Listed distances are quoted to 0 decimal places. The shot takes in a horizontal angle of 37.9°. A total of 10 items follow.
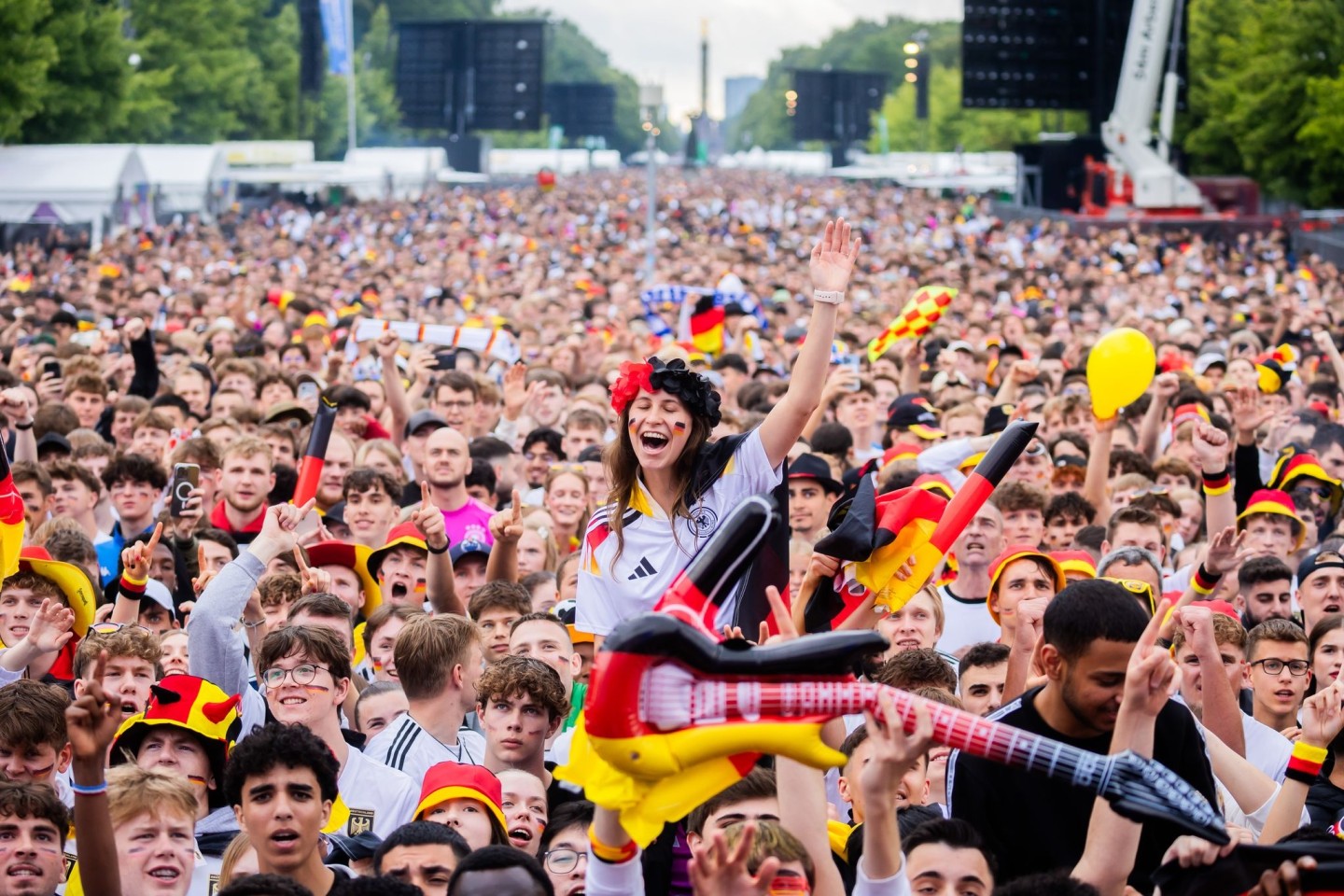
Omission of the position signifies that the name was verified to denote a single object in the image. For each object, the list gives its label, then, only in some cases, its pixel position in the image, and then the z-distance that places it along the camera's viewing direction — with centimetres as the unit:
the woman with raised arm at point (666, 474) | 555
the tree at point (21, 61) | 3944
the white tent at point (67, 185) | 3606
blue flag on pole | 5488
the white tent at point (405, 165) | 6762
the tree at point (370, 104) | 8244
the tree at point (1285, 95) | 3809
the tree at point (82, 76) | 4350
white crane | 3959
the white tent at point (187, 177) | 4409
